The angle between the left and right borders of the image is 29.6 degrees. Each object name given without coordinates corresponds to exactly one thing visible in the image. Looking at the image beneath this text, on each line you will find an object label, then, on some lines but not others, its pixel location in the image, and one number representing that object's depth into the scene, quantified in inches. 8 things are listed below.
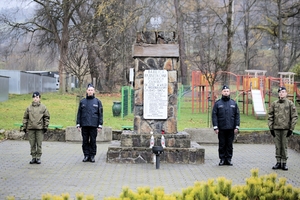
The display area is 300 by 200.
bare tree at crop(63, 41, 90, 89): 1043.3
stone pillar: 579.8
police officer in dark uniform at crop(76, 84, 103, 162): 550.3
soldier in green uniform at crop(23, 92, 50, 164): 524.4
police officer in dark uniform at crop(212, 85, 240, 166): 543.8
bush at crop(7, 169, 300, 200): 211.8
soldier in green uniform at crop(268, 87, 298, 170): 514.3
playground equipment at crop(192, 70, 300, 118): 1163.4
